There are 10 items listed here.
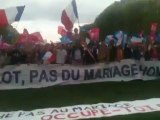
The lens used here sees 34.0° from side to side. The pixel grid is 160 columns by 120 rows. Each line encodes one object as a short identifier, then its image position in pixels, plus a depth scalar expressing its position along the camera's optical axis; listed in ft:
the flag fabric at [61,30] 34.60
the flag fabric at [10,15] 32.36
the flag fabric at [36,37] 33.78
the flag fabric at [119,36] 33.37
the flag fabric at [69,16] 34.69
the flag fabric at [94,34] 33.24
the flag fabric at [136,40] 33.45
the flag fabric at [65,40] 32.50
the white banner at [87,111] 20.41
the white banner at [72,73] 30.50
